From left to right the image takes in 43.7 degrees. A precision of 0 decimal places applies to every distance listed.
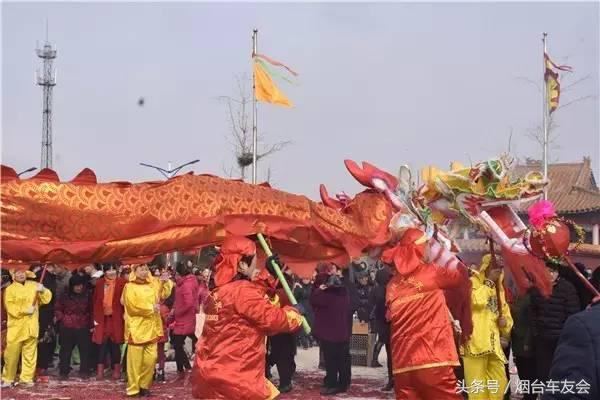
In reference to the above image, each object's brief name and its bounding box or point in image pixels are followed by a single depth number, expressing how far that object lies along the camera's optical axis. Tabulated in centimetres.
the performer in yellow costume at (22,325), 849
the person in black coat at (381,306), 890
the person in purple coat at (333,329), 838
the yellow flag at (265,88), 1214
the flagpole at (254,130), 1277
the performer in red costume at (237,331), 459
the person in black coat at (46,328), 924
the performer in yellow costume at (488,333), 632
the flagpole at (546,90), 1559
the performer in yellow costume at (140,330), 787
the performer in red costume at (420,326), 480
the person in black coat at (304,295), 1028
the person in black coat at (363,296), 1073
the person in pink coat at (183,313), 905
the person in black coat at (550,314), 626
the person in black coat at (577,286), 614
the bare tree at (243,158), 1647
